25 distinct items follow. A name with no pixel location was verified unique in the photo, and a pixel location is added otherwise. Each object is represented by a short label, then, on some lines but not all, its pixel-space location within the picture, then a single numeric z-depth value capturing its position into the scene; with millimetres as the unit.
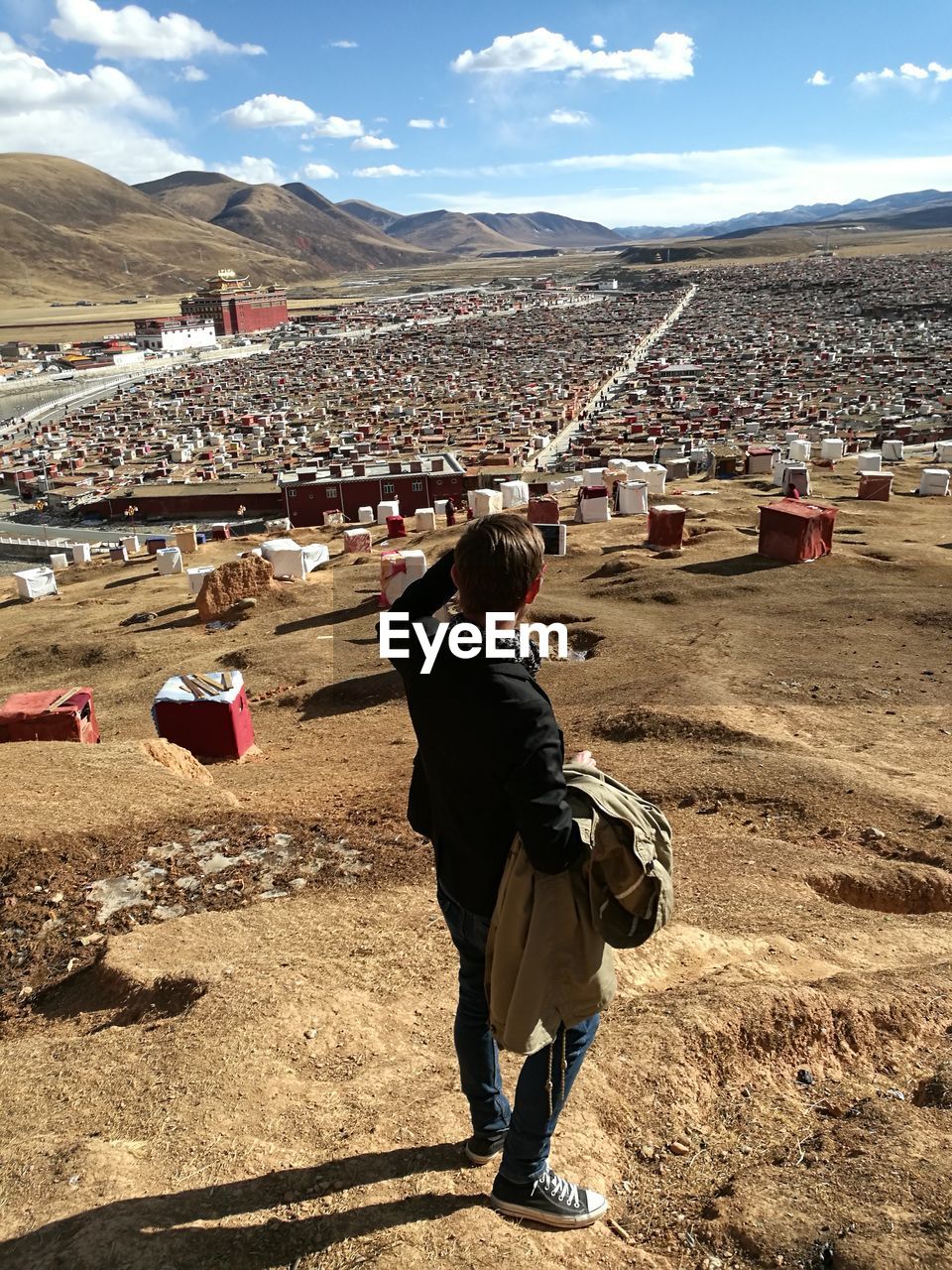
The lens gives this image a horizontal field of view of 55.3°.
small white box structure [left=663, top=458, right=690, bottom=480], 33031
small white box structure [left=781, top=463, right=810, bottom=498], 24109
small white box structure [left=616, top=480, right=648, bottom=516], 23531
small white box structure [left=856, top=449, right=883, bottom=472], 26844
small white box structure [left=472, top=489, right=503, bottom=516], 26141
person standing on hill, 2188
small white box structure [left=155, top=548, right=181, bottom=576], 25141
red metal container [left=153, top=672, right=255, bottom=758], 9461
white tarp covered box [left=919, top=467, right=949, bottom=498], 24359
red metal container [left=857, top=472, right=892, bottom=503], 23266
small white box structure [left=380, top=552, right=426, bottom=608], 14797
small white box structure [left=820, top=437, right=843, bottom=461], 31844
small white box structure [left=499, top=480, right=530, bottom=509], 28281
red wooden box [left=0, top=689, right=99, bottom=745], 9523
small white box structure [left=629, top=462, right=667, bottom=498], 26969
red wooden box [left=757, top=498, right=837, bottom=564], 15297
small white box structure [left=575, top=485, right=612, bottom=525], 22078
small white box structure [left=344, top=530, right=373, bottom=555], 23233
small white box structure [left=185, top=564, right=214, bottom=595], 20484
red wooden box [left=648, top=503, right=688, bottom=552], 17828
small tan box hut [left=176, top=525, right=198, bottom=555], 28062
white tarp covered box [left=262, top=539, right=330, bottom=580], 19719
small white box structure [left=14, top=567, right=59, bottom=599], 24359
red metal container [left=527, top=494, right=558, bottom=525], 20339
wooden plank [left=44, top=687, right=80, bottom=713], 9680
